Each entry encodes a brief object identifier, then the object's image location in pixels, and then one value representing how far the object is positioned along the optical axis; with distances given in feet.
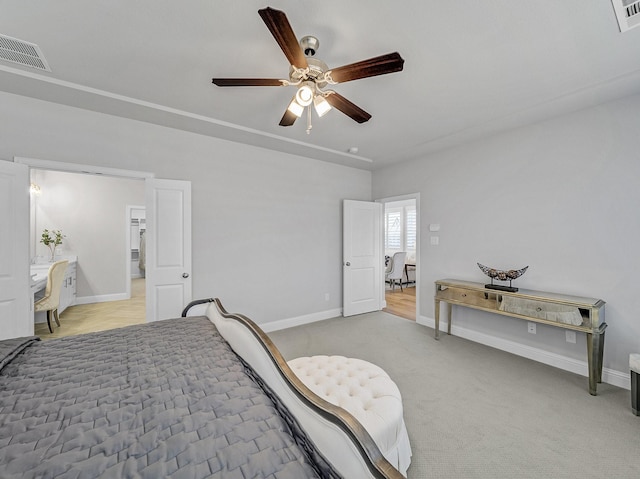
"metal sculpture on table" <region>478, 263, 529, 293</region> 9.32
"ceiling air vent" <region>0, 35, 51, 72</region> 5.87
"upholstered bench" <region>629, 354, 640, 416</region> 6.55
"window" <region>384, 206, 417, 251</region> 26.16
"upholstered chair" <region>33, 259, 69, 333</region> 11.39
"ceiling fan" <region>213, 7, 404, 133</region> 4.35
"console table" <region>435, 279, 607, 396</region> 7.48
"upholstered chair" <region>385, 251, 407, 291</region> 21.50
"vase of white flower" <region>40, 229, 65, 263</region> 15.75
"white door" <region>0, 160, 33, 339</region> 7.40
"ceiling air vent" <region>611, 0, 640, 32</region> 4.92
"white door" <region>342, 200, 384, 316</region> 14.78
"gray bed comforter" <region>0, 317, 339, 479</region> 2.46
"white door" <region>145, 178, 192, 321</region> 9.60
